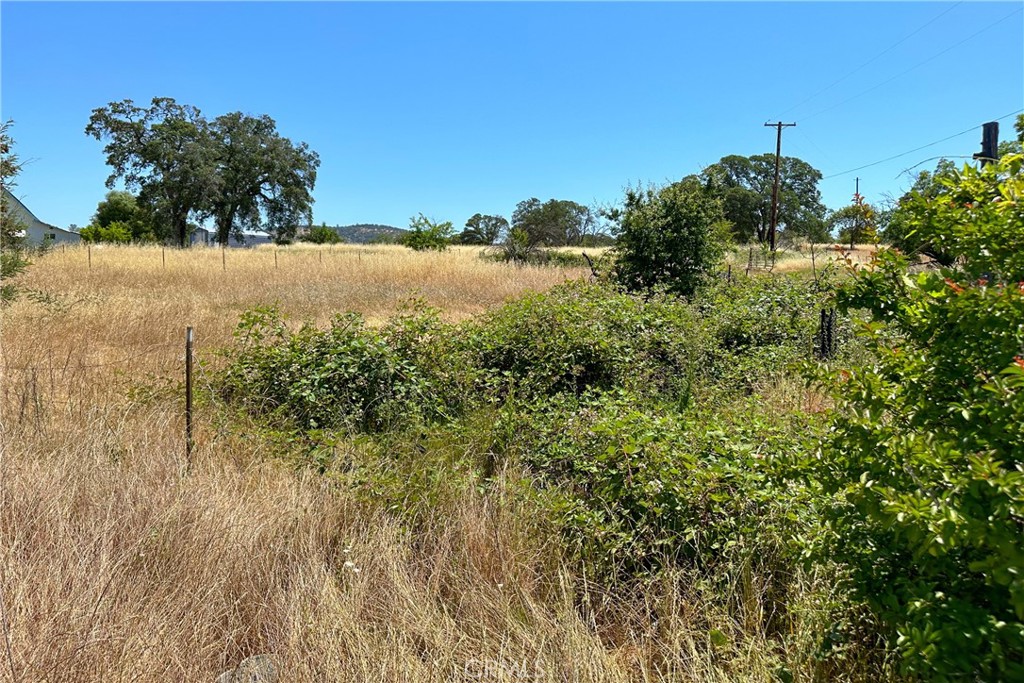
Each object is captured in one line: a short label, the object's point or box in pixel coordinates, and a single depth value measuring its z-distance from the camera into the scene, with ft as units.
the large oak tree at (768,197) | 192.75
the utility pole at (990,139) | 18.11
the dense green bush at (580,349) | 16.81
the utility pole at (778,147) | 104.97
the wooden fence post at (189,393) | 11.53
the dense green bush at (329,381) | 14.56
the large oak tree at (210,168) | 127.44
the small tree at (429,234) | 100.99
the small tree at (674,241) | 33.42
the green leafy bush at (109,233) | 120.47
